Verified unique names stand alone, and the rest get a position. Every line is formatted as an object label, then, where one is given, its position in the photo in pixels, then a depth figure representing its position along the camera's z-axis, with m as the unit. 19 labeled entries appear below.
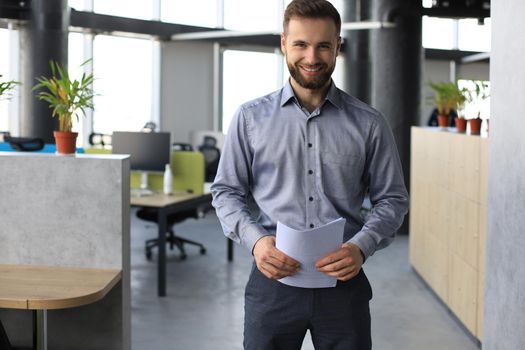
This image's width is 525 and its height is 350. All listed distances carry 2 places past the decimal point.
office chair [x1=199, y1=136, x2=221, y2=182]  9.80
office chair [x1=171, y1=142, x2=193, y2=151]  9.35
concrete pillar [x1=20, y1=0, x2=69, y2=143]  8.76
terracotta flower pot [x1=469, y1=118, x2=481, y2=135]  5.42
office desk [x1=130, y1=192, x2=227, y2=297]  5.87
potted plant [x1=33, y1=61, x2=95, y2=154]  3.47
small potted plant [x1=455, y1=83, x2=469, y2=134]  6.26
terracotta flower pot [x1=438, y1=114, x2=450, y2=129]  6.44
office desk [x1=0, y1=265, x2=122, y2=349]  2.84
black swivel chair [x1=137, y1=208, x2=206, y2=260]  7.18
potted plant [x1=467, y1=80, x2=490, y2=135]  5.43
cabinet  4.73
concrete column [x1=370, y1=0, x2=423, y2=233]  8.68
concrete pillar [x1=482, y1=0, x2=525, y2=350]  3.13
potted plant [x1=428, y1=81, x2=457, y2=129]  6.43
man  1.97
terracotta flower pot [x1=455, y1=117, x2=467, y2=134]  5.80
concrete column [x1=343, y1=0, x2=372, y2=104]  12.31
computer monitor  6.72
